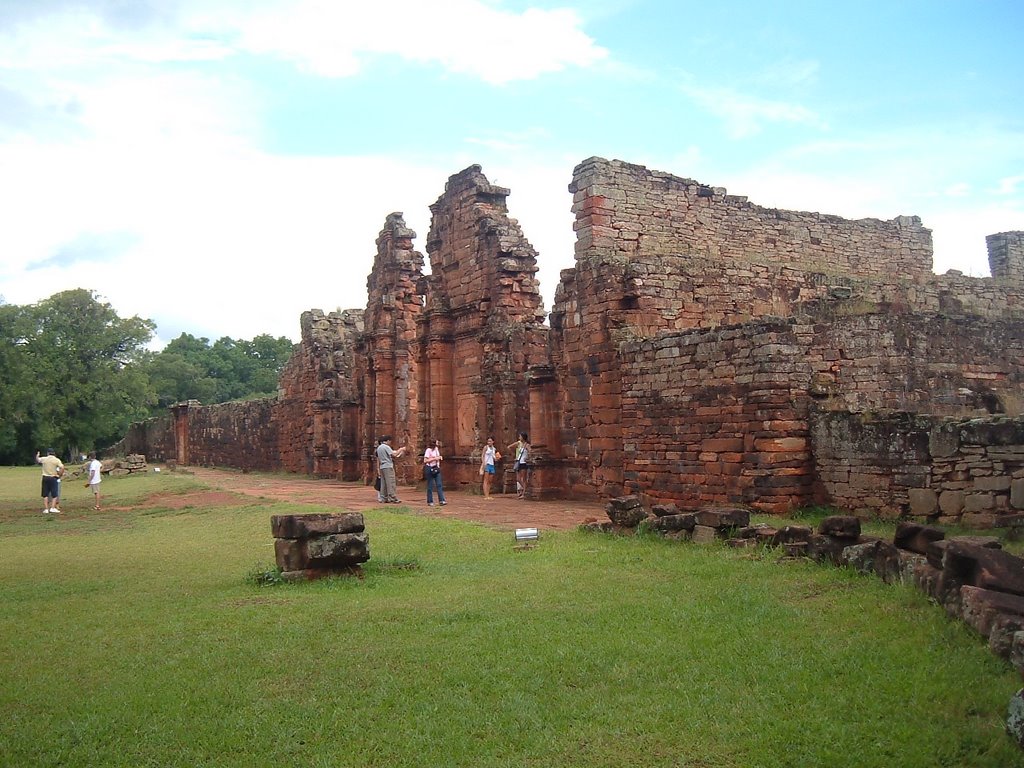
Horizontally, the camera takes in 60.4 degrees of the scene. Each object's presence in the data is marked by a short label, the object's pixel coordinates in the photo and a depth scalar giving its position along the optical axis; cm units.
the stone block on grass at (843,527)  891
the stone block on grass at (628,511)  1212
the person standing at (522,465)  2014
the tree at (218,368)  7956
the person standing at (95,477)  2180
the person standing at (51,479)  1941
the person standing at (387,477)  2027
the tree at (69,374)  5453
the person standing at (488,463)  2109
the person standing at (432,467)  1972
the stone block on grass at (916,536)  792
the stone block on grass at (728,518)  1066
